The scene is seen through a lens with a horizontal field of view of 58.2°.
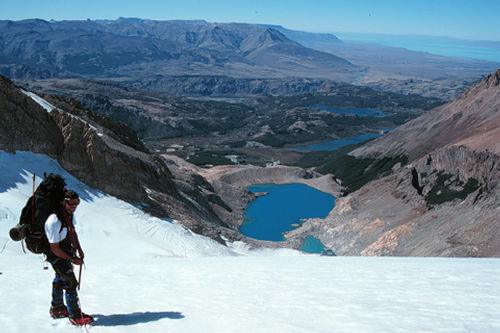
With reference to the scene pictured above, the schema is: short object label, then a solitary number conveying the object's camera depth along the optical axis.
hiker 6.17
